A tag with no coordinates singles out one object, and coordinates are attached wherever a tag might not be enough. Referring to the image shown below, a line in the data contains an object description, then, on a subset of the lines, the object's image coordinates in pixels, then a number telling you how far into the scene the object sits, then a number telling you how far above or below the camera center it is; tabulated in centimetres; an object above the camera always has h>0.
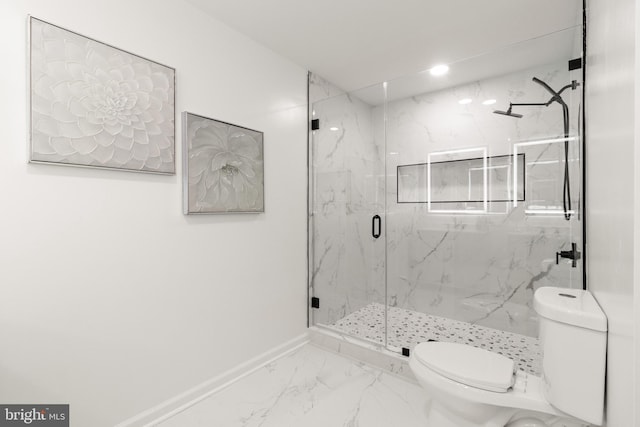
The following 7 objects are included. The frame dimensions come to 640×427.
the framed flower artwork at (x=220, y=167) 184 +29
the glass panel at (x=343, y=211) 277 +1
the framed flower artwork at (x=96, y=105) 131 +51
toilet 117 -73
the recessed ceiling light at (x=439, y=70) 240 +113
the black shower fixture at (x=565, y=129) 190 +52
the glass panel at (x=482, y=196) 200 +12
